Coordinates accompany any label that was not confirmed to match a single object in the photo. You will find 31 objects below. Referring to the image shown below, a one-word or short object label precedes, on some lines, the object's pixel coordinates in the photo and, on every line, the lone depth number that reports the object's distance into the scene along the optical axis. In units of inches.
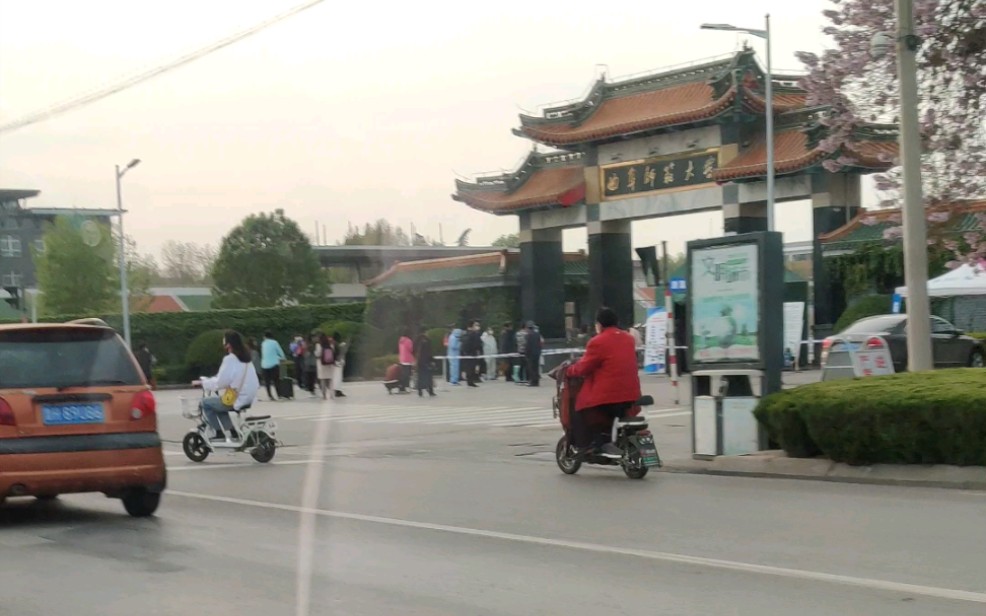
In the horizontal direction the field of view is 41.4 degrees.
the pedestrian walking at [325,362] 1279.5
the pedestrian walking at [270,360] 1338.6
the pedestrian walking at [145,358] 1419.8
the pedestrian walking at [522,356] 1453.0
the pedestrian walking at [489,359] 1648.7
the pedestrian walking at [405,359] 1392.7
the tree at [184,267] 3769.7
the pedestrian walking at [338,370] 1316.4
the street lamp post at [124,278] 2053.4
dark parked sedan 1127.6
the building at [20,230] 4185.5
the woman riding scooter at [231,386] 649.0
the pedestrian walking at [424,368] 1315.2
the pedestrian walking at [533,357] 1409.9
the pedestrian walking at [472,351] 1505.9
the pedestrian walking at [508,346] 1664.6
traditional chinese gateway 1681.8
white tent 1185.4
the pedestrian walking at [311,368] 1422.2
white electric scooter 658.8
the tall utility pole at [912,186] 598.5
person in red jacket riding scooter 536.7
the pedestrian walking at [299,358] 1449.3
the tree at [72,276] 2947.8
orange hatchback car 410.0
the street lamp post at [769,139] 1373.0
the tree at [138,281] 3275.1
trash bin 584.4
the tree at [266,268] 2518.5
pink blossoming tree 676.1
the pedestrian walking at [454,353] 1545.5
